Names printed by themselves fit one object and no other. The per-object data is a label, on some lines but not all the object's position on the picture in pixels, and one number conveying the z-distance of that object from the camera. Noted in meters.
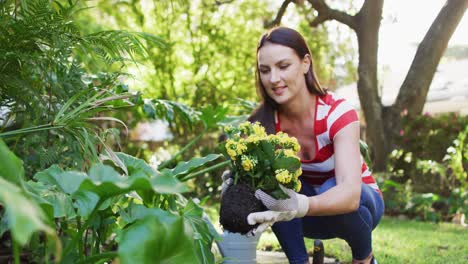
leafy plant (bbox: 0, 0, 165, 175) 2.05
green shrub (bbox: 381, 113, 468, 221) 5.59
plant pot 2.85
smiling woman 2.24
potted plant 1.90
